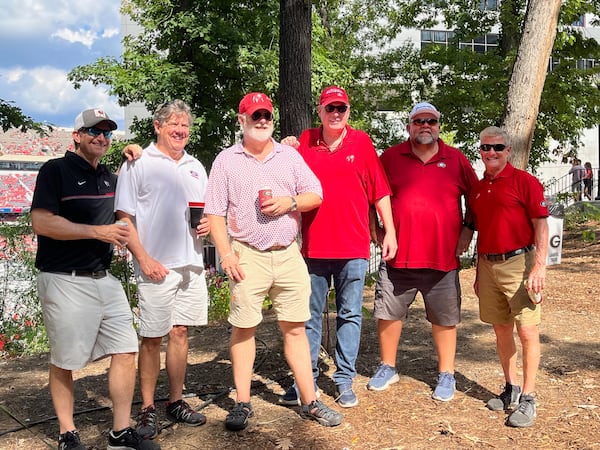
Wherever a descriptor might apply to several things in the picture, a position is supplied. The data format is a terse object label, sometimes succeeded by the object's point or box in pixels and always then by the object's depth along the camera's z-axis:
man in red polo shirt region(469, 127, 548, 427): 3.98
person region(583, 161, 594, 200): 23.03
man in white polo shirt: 3.87
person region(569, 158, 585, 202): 22.84
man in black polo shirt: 3.43
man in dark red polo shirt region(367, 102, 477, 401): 4.43
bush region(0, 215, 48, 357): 7.02
